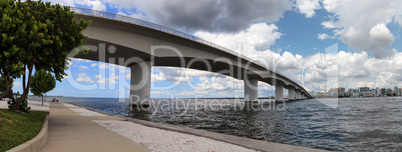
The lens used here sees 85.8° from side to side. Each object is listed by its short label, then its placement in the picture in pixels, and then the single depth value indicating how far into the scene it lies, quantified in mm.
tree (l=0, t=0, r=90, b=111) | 10555
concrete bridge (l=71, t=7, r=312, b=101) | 28848
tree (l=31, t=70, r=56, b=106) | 35656
